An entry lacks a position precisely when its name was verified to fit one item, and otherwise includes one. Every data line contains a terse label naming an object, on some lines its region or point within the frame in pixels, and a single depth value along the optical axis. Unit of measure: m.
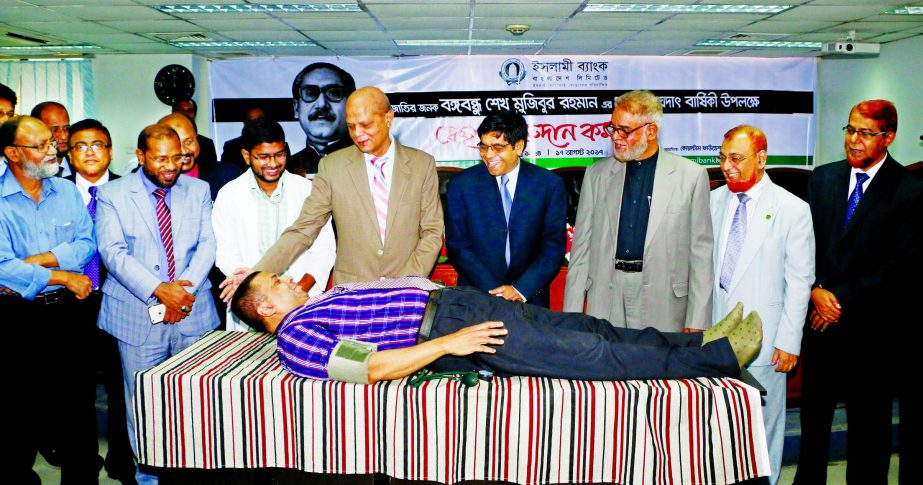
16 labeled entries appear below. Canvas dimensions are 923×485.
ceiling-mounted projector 7.62
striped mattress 2.03
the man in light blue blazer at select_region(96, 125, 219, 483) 2.70
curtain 9.55
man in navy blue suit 2.96
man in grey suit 2.70
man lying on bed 2.10
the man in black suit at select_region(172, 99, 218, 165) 4.73
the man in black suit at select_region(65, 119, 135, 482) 2.99
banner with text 7.91
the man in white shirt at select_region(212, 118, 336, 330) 3.02
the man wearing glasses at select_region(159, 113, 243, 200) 3.69
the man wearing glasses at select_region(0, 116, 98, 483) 2.63
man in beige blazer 2.96
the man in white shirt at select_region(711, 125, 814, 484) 2.56
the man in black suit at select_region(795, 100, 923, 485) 2.60
